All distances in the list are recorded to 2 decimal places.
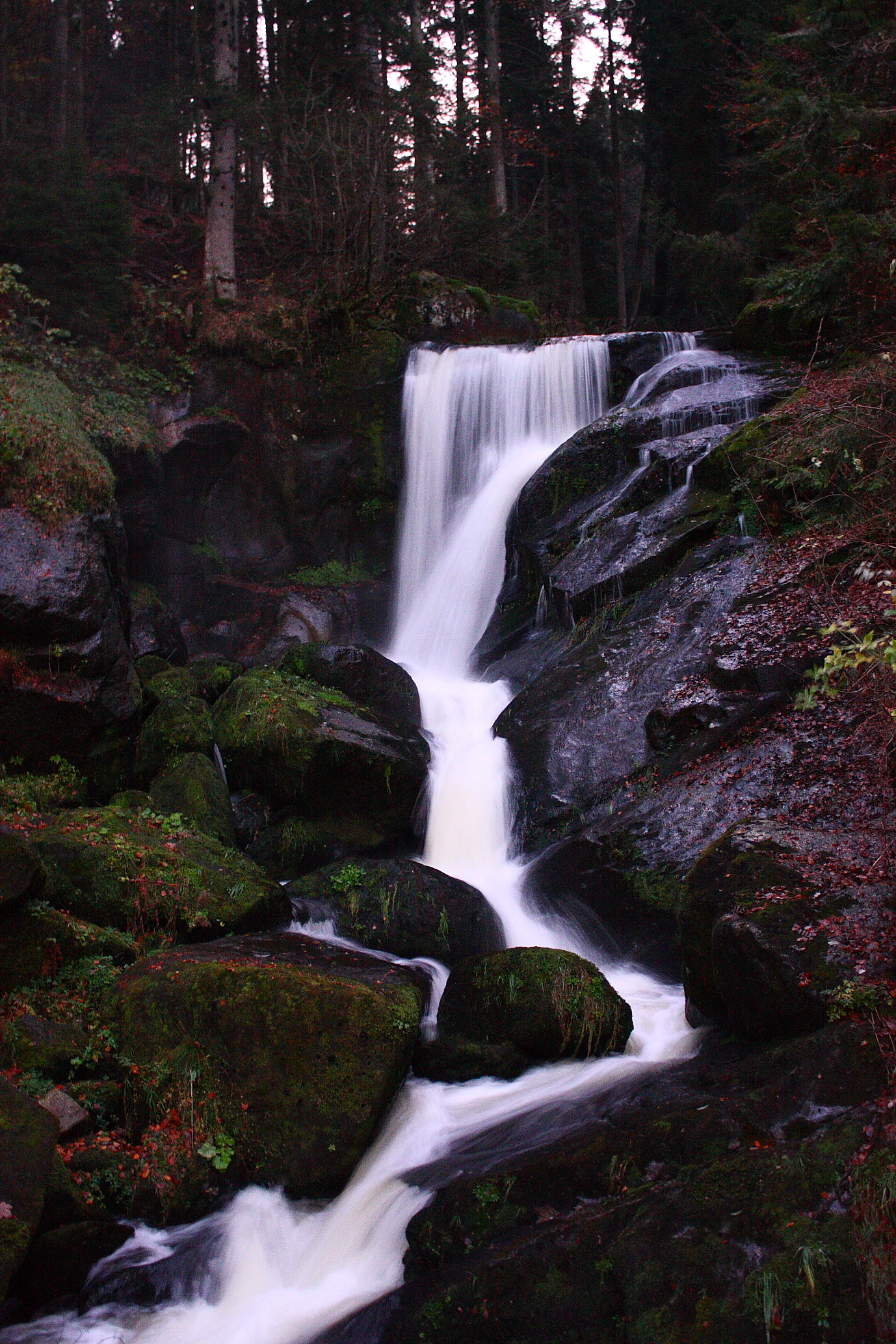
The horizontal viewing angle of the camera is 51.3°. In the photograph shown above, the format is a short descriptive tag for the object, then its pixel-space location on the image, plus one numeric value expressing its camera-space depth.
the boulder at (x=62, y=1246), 4.40
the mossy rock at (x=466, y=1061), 6.05
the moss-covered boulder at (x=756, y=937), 5.00
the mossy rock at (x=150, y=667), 11.53
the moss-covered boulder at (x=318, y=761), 9.27
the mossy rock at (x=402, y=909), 7.72
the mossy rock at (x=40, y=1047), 5.30
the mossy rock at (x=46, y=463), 9.79
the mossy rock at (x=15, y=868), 5.77
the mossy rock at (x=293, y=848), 9.00
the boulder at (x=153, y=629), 12.63
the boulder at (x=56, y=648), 9.09
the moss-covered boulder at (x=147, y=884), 6.90
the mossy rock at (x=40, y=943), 6.03
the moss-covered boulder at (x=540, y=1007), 6.18
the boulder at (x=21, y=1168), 3.96
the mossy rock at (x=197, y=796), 8.66
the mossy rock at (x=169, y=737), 9.52
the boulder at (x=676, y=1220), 3.54
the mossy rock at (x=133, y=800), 8.69
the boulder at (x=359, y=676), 11.03
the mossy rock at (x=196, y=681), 10.42
